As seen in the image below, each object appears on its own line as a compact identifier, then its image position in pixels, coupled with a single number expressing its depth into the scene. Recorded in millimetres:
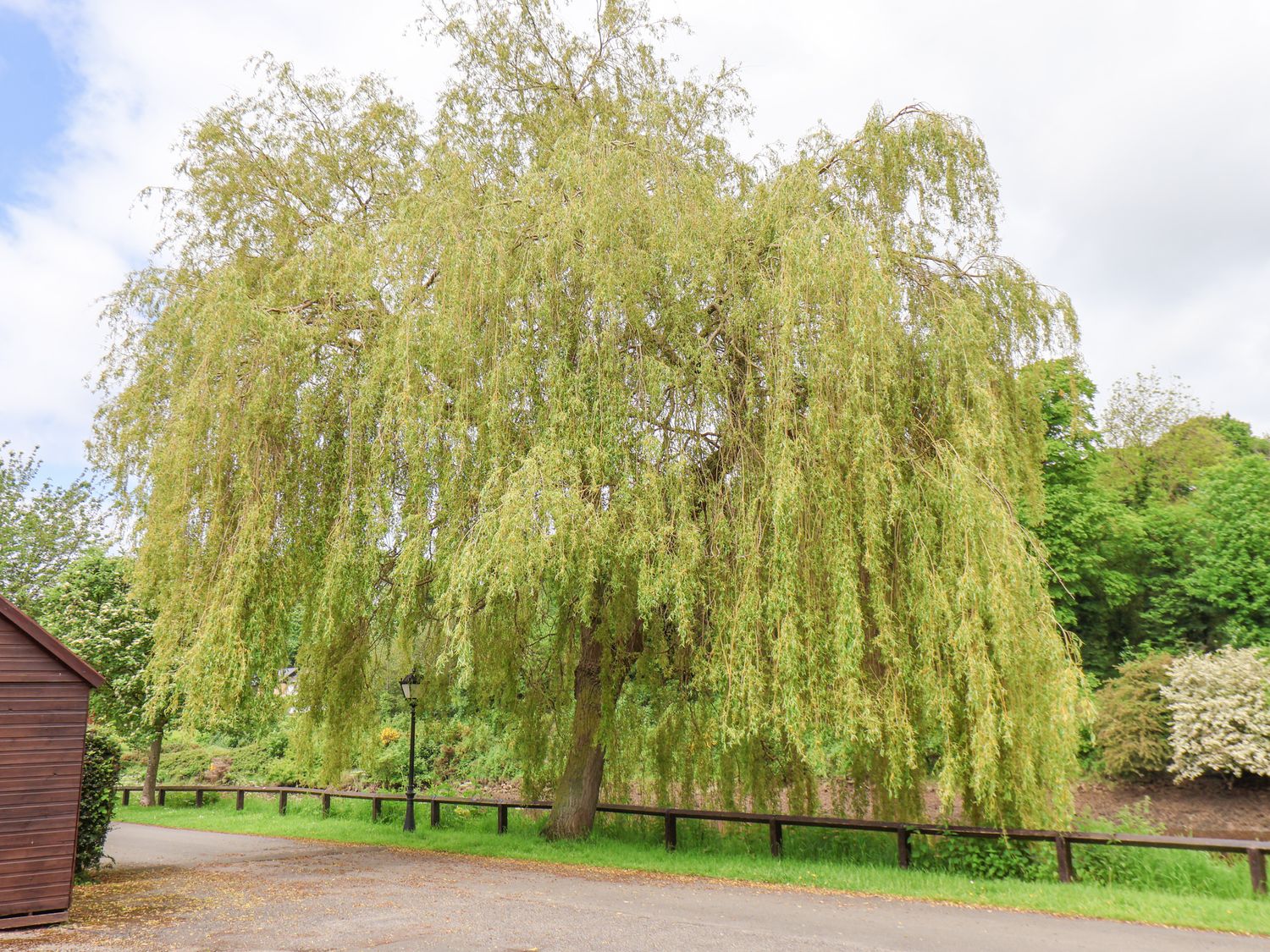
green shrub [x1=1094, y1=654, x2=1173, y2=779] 18781
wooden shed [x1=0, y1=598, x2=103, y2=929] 7805
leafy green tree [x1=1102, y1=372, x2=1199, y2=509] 28219
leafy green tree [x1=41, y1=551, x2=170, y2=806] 18609
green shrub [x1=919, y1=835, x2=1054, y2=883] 9523
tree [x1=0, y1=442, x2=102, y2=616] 30688
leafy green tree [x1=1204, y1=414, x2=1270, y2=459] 32000
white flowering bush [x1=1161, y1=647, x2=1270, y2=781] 17047
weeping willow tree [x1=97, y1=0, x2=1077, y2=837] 9164
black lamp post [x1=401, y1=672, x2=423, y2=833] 13922
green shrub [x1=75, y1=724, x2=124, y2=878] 10453
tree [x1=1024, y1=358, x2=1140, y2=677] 22172
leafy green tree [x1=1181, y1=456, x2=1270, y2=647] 20953
